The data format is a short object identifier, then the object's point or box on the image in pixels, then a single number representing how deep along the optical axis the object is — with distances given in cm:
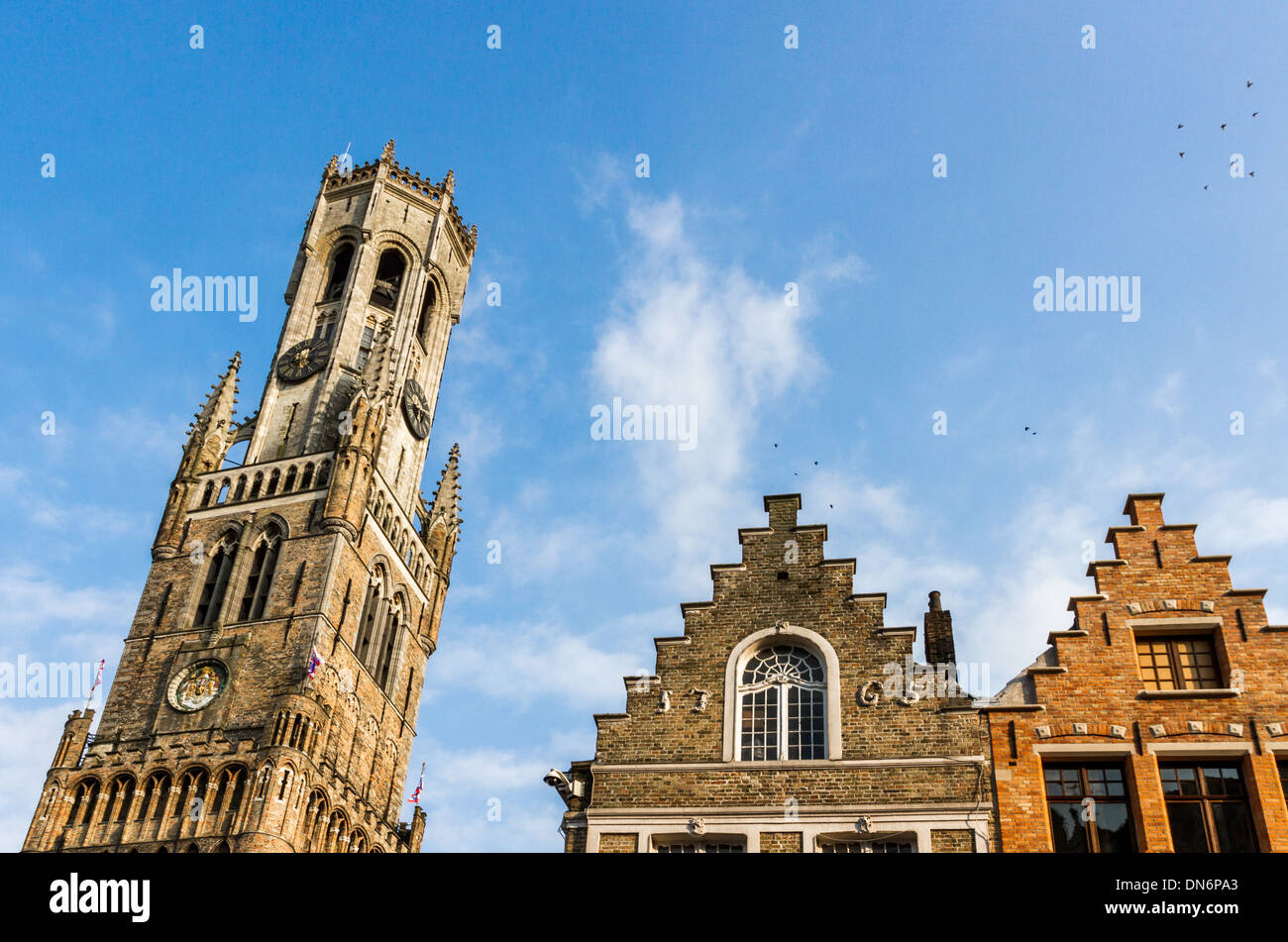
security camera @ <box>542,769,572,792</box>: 1859
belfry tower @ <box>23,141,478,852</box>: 4372
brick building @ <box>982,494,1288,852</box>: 1641
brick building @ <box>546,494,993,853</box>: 1720
